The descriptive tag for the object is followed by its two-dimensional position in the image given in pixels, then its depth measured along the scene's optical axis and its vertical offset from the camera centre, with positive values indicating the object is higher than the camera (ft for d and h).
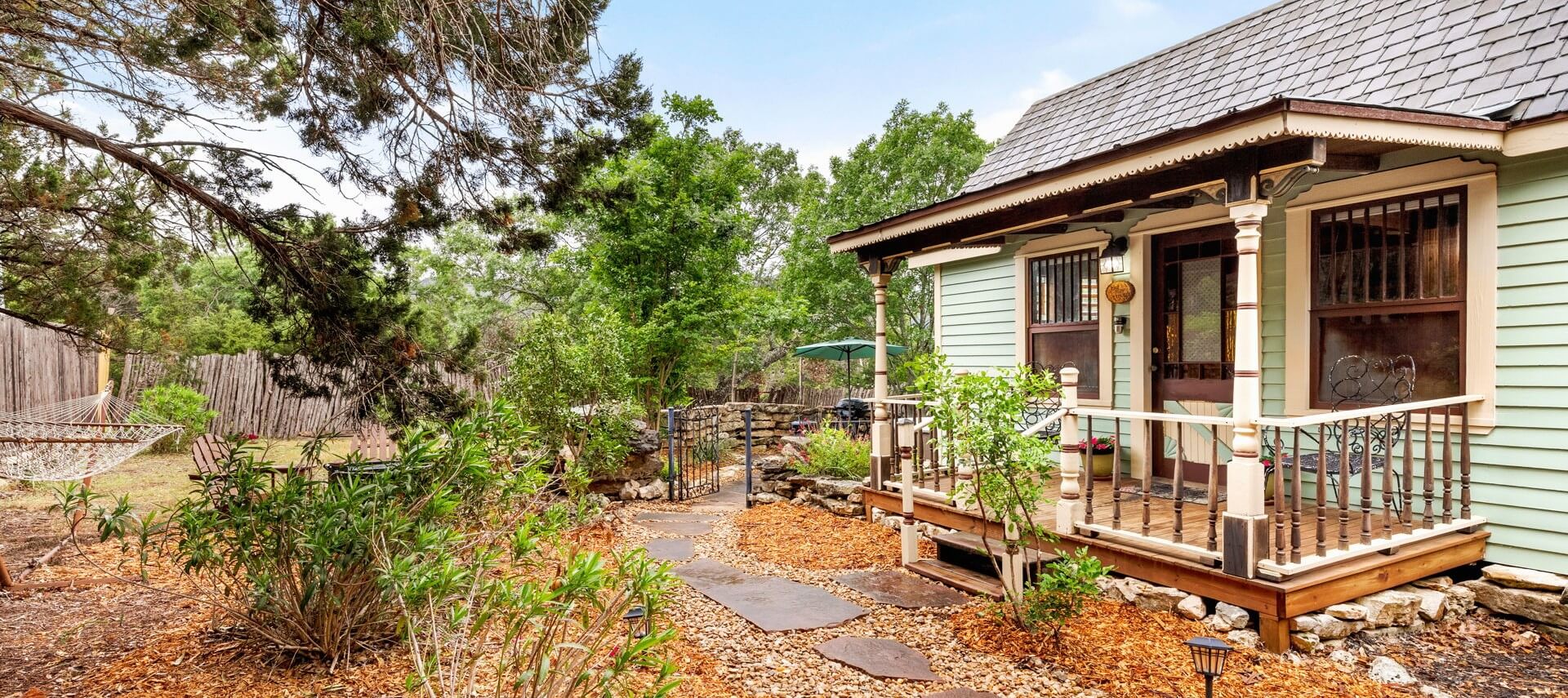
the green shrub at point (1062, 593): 11.09 -3.60
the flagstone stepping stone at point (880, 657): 10.81 -4.58
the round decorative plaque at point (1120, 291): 19.01 +1.49
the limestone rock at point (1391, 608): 11.76 -4.02
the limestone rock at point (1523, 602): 12.01 -4.10
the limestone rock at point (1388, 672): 10.37 -4.44
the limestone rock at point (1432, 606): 12.26 -4.13
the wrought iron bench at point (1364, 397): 13.91 -0.86
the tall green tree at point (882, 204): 53.52 +10.54
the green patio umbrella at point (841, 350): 39.14 +0.01
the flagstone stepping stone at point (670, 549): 17.95 -4.85
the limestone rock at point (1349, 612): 11.49 -3.95
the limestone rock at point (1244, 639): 11.28 -4.30
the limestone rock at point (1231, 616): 11.59 -4.08
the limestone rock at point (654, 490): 26.09 -4.85
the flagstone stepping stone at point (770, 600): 13.03 -4.66
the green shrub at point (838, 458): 24.13 -3.47
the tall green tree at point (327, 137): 11.34 +3.57
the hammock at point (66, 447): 18.31 -2.51
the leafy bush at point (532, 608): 6.73 -2.57
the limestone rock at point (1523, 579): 12.21 -3.73
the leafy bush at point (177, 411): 32.73 -2.66
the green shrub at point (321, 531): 9.87 -2.40
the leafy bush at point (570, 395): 22.81 -1.40
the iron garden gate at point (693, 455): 26.48 -4.24
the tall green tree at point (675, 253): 38.09 +4.97
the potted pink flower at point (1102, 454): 19.99 -2.71
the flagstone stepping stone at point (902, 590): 13.99 -4.63
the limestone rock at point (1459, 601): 12.66 -4.17
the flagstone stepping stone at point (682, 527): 20.78 -4.95
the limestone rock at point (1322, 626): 11.15 -4.05
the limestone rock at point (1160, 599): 12.48 -4.13
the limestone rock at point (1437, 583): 12.78 -3.91
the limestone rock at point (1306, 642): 11.06 -4.25
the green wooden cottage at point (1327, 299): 11.31 +1.01
